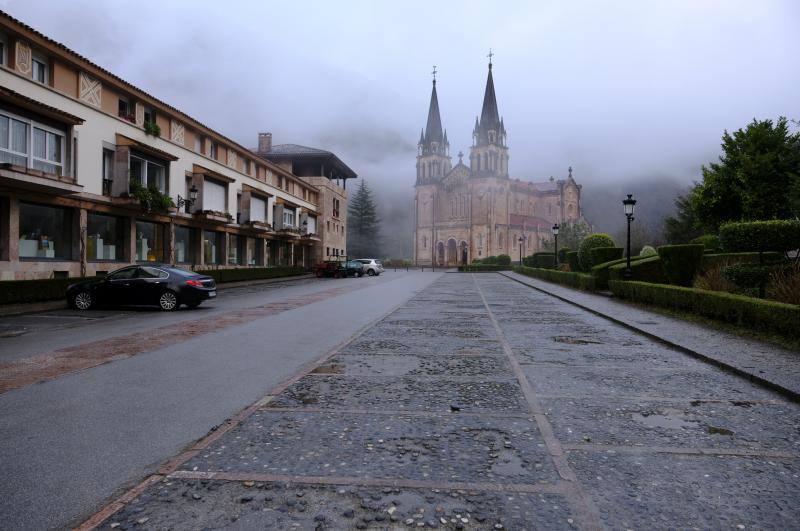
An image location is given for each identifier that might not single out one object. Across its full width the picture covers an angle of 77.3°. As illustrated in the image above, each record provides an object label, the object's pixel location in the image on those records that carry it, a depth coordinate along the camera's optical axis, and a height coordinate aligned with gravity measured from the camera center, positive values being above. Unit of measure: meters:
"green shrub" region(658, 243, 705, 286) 17.89 +0.08
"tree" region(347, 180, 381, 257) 101.19 +7.56
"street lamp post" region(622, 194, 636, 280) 20.66 +2.46
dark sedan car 15.13 -0.89
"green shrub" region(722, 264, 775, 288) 13.45 -0.26
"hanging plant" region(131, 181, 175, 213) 24.16 +3.10
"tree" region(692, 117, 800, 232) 34.25 +6.21
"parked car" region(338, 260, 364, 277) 44.22 -0.64
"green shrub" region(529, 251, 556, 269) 44.34 +0.29
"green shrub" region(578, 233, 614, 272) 28.55 +1.13
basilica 93.50 +11.96
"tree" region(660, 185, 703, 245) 49.16 +3.77
